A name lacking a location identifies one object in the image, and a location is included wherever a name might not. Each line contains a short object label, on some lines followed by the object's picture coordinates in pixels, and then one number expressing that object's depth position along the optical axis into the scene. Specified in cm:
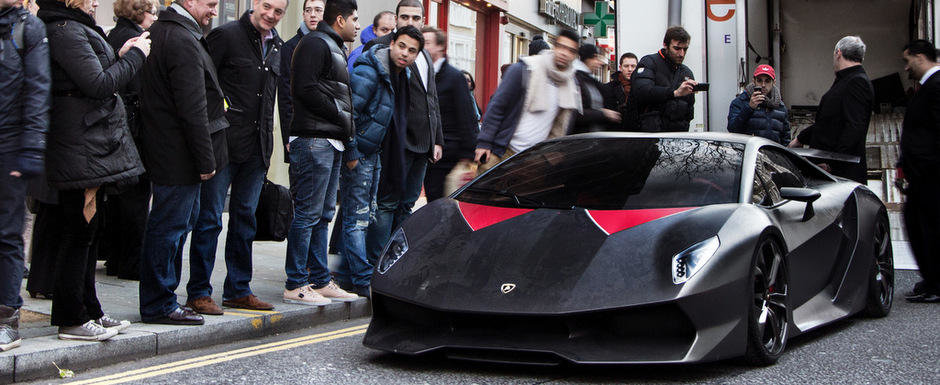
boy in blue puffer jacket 748
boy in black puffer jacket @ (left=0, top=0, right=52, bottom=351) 511
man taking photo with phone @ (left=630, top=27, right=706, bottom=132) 959
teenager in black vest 694
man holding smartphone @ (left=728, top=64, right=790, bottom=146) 1075
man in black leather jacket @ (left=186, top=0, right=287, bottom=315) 657
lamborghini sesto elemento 497
